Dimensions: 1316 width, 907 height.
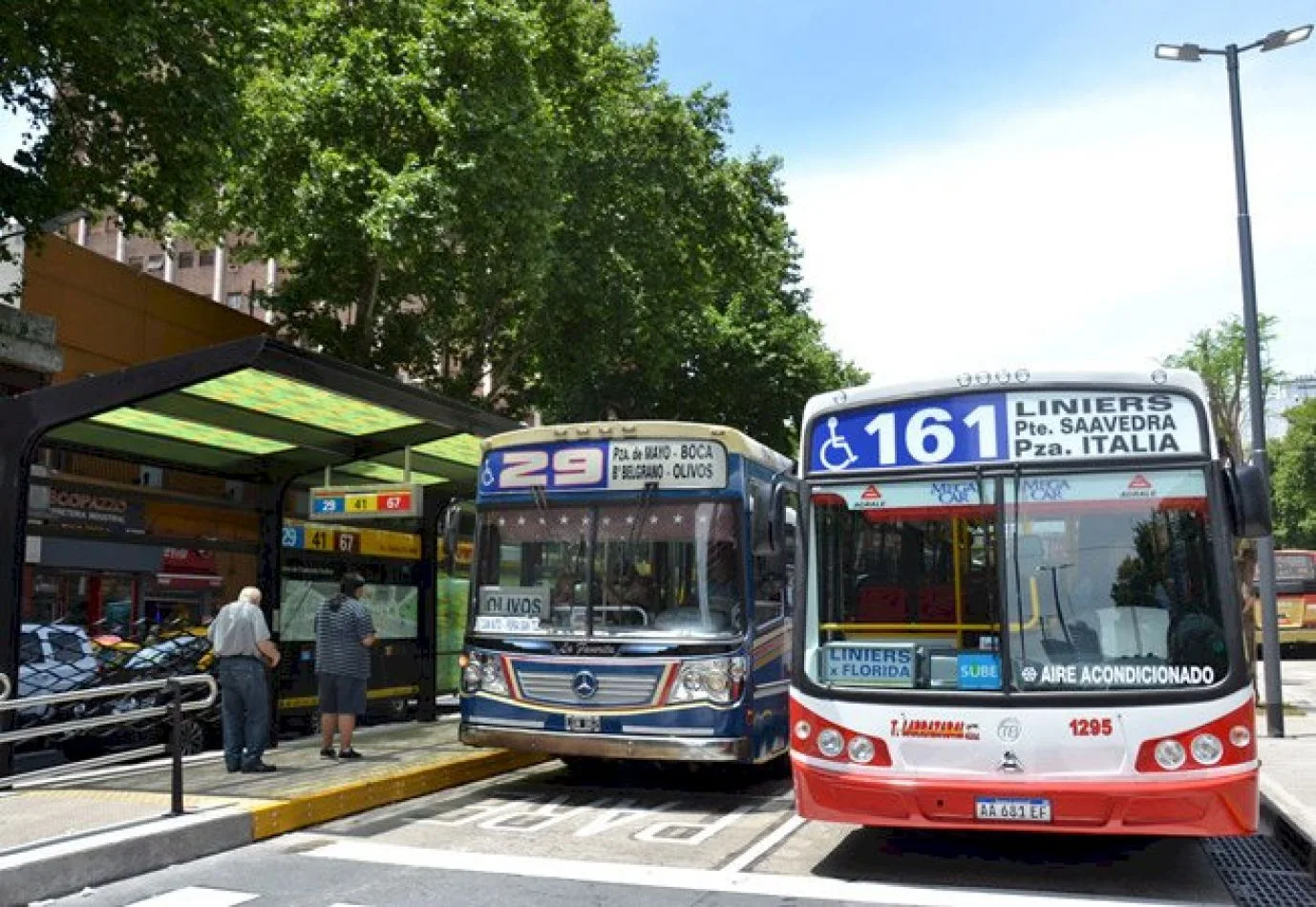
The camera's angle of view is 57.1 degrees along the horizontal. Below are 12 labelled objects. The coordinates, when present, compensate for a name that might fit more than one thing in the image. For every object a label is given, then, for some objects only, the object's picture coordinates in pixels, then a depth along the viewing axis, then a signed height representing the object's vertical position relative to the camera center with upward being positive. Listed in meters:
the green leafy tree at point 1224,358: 37.69 +7.50
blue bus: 9.09 -0.03
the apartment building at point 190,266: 43.69 +12.21
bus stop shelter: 9.13 +1.53
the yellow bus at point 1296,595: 28.62 -0.04
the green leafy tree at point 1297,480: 67.38 +6.31
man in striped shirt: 10.62 -0.57
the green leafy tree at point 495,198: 17.59 +6.57
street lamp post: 13.15 +2.65
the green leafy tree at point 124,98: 10.73 +4.85
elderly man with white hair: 9.58 -0.62
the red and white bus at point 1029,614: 6.28 -0.11
